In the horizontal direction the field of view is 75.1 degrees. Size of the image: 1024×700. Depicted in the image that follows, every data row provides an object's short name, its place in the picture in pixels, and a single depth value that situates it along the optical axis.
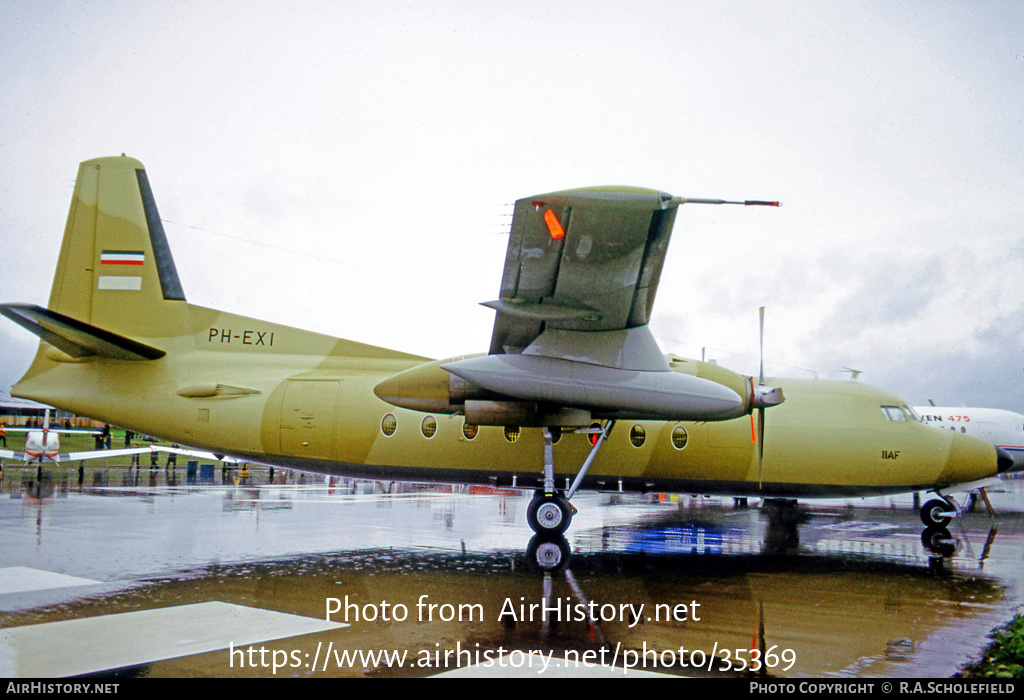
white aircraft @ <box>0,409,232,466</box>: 26.45
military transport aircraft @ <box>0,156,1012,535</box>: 9.72
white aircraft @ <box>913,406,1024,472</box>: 22.92
